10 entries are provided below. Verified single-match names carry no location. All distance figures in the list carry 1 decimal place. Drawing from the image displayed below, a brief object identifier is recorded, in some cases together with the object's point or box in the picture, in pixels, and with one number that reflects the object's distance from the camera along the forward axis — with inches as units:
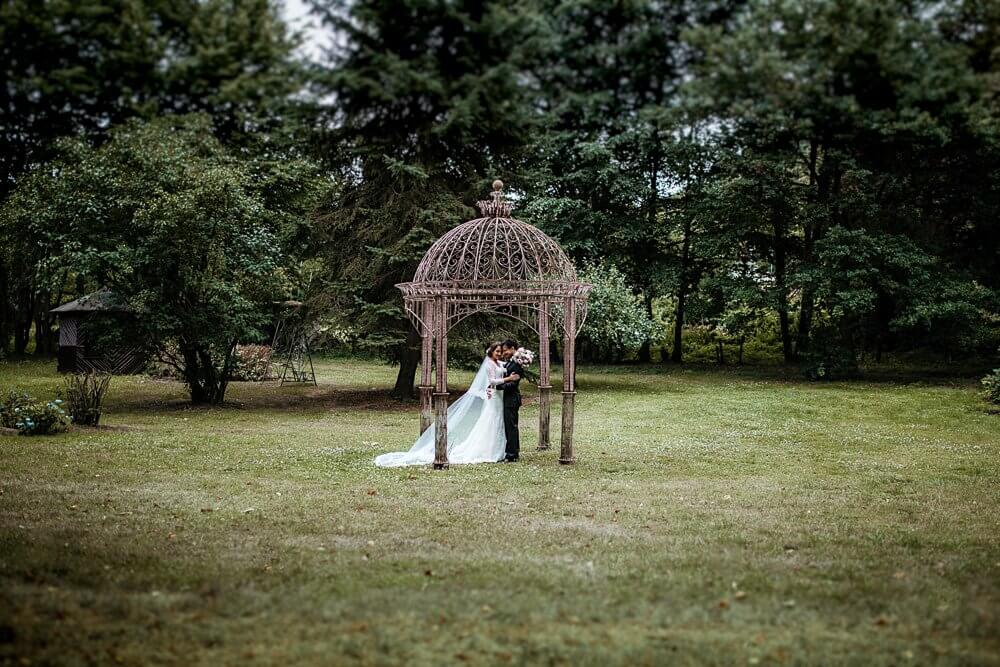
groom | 504.4
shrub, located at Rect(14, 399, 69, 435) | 566.3
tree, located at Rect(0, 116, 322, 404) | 708.7
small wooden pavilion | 1179.3
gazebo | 468.8
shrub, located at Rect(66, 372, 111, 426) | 626.0
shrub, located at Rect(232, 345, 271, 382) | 1206.3
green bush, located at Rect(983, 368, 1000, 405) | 771.4
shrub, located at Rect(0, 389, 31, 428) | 583.2
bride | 501.4
